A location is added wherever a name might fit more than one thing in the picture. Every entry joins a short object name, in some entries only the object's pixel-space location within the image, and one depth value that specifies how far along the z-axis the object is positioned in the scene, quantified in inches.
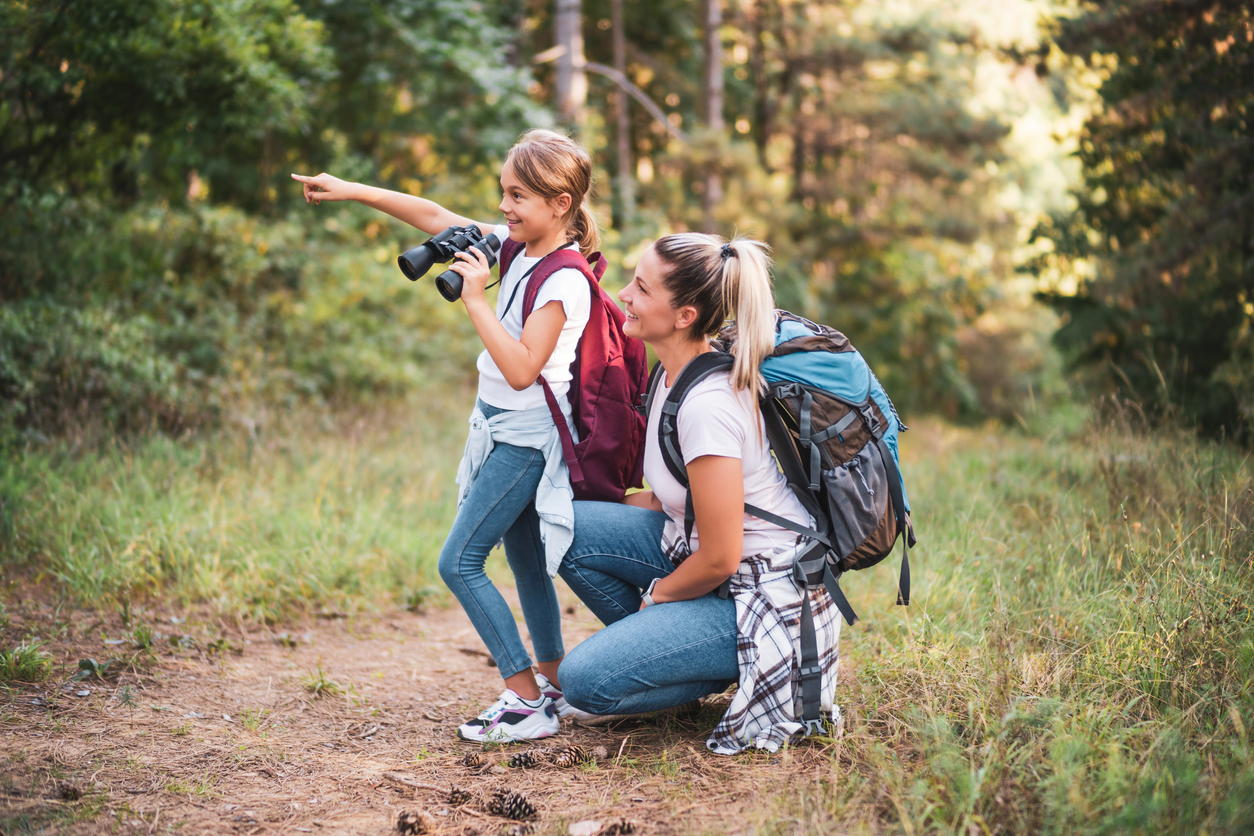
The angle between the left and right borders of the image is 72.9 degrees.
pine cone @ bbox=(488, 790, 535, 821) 92.3
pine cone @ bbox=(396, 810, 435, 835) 89.7
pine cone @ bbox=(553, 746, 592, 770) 105.3
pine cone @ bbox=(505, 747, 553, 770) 106.1
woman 96.9
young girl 103.6
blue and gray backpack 97.9
